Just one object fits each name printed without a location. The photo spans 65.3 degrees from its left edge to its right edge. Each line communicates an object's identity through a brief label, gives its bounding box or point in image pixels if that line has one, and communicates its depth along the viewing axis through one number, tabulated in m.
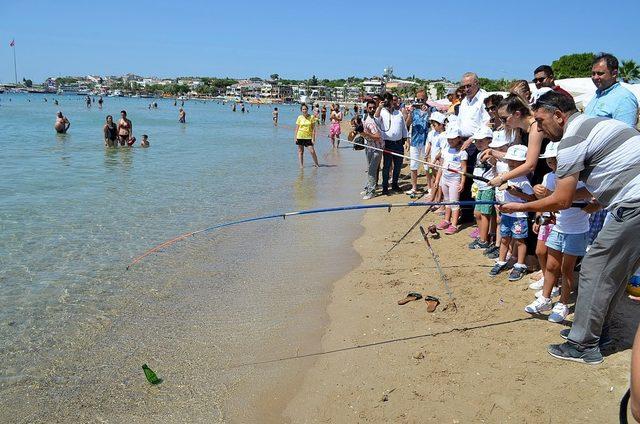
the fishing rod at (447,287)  4.84
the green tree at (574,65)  62.72
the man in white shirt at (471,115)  6.92
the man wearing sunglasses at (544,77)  6.30
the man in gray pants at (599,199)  3.18
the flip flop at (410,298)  5.03
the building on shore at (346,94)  172.62
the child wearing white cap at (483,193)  5.74
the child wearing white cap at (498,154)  5.30
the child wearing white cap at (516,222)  4.81
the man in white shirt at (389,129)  10.12
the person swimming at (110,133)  20.98
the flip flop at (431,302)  4.80
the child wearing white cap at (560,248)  3.99
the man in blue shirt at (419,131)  10.58
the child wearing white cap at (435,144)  8.33
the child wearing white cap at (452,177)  7.02
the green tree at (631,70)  46.50
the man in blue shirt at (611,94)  4.70
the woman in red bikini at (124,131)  21.49
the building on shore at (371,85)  162.10
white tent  13.77
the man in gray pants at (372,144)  10.10
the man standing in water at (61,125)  26.56
